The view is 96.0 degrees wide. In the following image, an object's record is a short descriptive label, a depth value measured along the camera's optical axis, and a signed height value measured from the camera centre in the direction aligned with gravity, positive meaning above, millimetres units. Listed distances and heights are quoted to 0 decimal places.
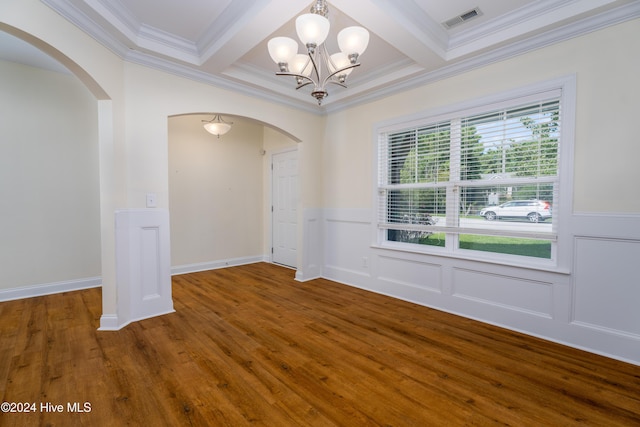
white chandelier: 1957 +1213
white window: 2744 +299
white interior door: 5531 -49
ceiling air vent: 2631 +1771
